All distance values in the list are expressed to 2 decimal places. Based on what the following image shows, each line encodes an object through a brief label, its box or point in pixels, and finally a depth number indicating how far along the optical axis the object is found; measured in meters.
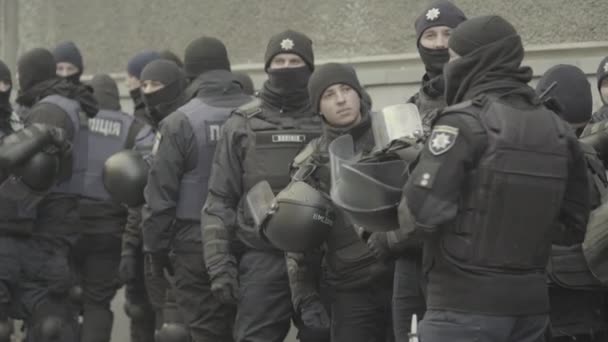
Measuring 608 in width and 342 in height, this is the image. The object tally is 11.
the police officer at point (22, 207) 17.27
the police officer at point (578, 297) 12.62
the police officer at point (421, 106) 12.37
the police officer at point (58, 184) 17.98
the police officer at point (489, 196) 10.50
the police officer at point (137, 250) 18.19
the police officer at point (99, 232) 19.25
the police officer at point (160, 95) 17.84
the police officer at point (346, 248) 13.62
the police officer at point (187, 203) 15.75
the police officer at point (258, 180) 14.59
